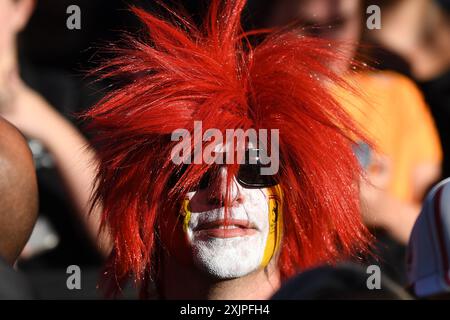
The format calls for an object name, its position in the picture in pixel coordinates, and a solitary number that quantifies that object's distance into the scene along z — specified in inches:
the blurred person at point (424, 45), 132.2
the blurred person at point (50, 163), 124.2
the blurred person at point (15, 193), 111.2
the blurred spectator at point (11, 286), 101.9
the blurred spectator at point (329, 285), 100.2
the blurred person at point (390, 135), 124.3
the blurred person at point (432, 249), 106.3
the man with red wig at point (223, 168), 111.8
